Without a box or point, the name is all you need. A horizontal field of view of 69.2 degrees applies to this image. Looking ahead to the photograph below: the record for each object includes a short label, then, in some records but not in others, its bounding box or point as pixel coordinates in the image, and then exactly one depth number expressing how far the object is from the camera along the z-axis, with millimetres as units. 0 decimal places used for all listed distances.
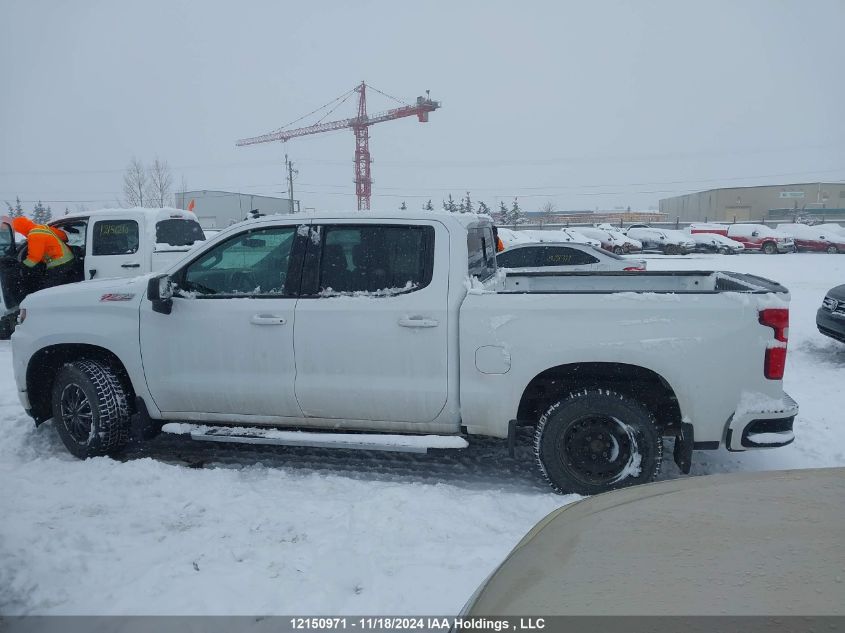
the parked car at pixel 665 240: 33312
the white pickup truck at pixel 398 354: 3697
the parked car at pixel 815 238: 30734
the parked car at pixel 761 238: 31172
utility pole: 54881
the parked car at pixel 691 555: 1423
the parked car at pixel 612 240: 33281
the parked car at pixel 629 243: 33281
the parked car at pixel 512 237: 27119
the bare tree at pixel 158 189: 51156
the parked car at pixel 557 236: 28641
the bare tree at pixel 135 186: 49438
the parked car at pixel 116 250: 9070
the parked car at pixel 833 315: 7594
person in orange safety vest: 8922
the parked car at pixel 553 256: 10312
